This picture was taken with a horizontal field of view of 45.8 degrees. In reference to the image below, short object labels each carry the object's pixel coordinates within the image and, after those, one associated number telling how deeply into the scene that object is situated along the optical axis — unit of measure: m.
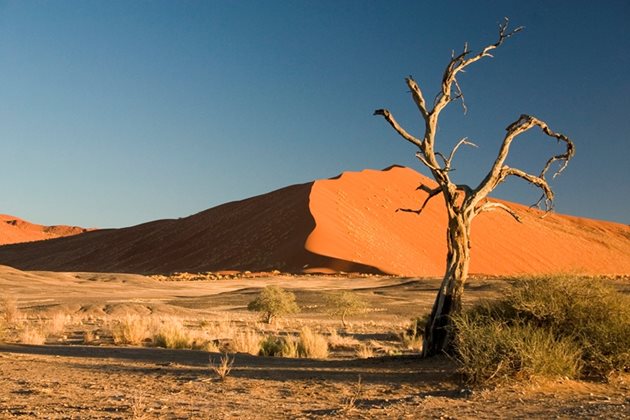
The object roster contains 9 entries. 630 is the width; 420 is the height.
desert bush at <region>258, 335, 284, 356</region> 16.78
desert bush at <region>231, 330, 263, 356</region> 16.86
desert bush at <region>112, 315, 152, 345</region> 18.73
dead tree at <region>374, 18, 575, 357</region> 13.19
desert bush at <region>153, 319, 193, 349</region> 17.81
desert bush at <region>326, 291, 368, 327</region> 29.69
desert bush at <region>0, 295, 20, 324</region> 23.83
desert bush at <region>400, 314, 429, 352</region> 19.79
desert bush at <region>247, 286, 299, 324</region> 29.28
